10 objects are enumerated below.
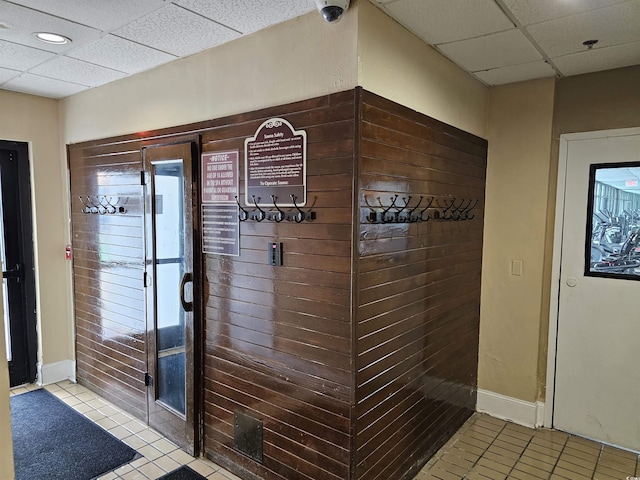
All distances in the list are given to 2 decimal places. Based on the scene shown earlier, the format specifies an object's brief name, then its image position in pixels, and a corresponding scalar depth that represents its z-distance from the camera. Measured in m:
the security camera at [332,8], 1.81
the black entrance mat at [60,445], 2.57
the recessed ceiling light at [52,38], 2.33
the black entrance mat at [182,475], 2.47
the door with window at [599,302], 2.82
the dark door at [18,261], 3.60
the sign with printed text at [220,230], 2.41
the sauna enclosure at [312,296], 2.01
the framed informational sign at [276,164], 2.10
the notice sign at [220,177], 2.40
